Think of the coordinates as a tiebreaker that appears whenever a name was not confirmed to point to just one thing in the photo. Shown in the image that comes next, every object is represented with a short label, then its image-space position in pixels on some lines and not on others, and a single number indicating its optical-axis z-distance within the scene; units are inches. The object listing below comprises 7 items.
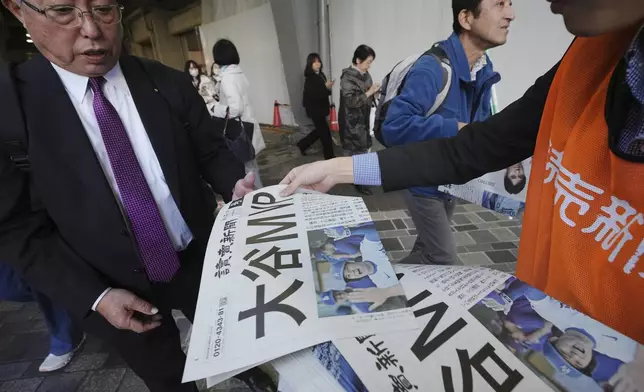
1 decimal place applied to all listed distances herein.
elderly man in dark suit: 39.8
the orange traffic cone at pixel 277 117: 347.5
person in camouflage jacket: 165.5
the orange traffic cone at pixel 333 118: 281.0
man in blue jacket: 63.3
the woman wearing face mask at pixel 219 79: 142.1
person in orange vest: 21.0
